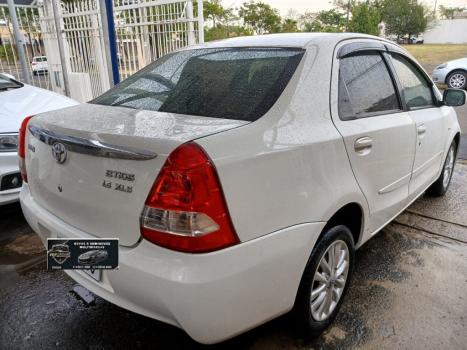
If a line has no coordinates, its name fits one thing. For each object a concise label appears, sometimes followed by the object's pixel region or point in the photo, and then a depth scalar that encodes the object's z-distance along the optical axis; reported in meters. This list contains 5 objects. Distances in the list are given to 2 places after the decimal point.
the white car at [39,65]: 8.80
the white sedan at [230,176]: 1.43
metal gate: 5.91
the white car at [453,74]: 11.84
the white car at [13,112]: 3.11
